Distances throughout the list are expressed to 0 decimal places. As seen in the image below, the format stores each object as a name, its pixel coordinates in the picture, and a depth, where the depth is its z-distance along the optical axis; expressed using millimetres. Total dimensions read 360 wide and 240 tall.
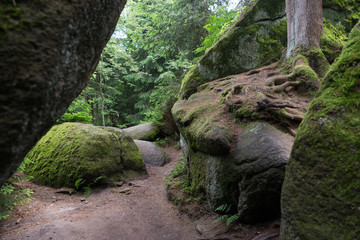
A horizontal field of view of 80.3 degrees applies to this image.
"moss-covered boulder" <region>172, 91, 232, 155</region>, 4141
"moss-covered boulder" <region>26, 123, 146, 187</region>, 6684
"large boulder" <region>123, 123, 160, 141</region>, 13133
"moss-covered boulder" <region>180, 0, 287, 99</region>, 7324
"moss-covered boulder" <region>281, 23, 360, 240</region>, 1915
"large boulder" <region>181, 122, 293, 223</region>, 3334
